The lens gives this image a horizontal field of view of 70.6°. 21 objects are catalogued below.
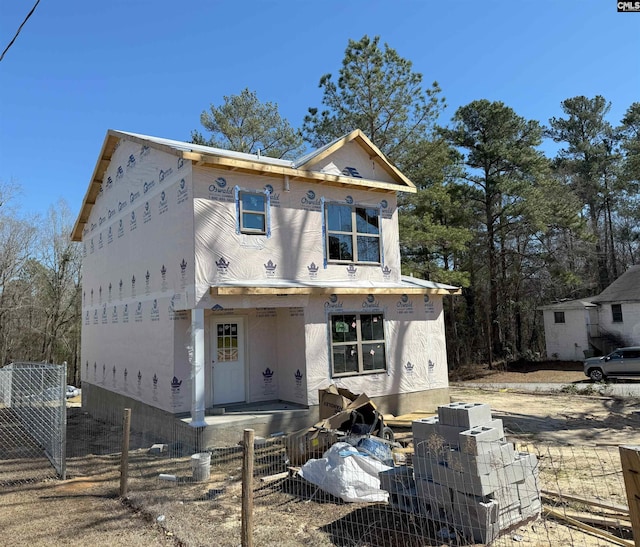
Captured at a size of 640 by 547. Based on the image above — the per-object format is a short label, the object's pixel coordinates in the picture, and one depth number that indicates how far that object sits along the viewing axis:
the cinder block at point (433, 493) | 5.04
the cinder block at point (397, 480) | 5.54
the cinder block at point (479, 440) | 4.79
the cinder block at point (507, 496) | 4.81
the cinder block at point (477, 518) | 4.64
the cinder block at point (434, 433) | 5.20
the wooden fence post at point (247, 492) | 4.15
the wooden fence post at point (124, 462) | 6.15
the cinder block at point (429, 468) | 5.15
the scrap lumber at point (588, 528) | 4.54
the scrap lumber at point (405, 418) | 10.46
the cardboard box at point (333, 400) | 9.22
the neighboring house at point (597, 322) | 25.23
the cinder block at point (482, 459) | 4.74
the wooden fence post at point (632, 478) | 2.45
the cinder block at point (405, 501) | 5.34
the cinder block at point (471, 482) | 4.69
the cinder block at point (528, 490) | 5.11
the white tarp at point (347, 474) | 6.08
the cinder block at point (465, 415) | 5.18
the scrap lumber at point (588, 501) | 5.33
